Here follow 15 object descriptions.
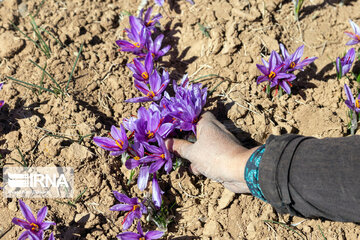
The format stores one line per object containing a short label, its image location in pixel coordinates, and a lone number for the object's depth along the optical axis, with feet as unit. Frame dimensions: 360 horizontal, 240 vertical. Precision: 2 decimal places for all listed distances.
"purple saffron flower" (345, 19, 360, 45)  8.03
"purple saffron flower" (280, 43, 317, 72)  7.57
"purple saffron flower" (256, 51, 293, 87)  7.44
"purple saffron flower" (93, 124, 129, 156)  6.61
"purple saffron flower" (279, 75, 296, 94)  7.45
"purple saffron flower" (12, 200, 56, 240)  6.22
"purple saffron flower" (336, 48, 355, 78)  7.74
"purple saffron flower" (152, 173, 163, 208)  6.66
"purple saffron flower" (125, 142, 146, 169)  6.44
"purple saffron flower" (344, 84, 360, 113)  7.27
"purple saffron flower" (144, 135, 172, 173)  6.35
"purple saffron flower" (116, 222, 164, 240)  6.29
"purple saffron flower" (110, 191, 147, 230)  6.50
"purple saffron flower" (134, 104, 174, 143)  6.66
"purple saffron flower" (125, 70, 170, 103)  7.32
